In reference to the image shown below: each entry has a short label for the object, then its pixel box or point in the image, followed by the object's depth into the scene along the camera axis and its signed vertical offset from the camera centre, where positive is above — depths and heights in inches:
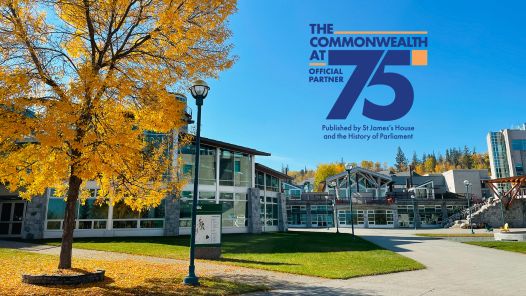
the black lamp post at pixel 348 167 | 1186.0 +145.9
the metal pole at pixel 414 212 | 2076.0 -16.0
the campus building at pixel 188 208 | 869.2 +4.2
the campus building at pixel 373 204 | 2082.9 +31.9
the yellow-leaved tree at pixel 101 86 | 305.7 +117.8
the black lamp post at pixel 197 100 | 375.9 +123.0
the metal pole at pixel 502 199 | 1703.1 +49.5
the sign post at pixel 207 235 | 571.5 -42.4
